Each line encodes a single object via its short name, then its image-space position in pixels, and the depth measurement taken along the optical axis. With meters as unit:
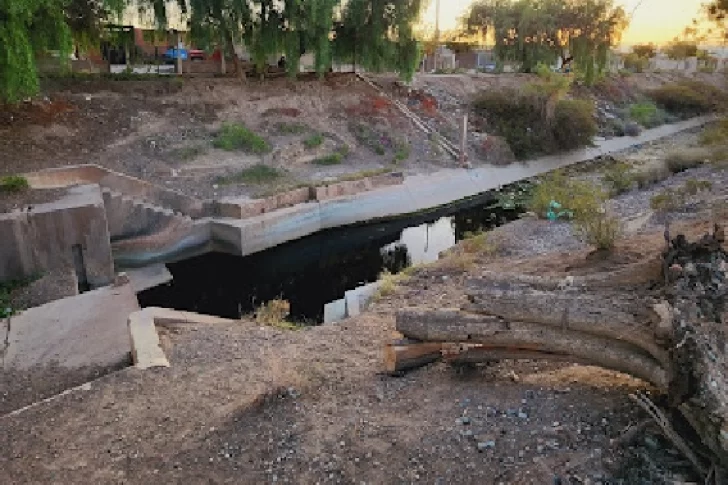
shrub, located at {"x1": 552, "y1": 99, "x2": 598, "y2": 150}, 28.58
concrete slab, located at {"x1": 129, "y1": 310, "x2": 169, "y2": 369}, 7.09
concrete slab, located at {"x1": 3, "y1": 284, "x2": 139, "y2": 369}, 7.90
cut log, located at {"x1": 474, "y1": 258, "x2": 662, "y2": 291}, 5.69
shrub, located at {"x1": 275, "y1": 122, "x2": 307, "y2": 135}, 22.05
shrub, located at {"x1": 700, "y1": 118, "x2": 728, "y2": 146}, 23.36
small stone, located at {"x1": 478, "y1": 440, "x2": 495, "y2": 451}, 4.80
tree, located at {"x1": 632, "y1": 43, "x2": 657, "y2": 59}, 58.17
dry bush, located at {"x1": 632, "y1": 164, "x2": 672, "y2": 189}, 19.94
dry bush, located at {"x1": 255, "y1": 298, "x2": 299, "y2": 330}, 10.12
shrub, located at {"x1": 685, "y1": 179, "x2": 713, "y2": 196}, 15.85
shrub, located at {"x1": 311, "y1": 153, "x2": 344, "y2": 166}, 21.30
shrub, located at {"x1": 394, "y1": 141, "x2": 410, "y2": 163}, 23.34
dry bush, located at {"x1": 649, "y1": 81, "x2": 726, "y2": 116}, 41.33
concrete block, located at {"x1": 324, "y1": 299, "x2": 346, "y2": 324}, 11.06
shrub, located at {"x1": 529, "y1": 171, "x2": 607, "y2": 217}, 14.11
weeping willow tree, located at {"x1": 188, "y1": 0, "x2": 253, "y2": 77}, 21.36
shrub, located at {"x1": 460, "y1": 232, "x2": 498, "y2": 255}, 13.29
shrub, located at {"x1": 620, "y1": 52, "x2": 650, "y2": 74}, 48.50
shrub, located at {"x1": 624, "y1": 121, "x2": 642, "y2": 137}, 34.25
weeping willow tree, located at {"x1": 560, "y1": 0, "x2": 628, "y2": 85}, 35.06
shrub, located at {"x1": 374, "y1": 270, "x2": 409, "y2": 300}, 11.20
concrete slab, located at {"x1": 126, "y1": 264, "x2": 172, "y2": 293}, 13.60
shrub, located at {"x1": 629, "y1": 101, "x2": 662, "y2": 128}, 36.66
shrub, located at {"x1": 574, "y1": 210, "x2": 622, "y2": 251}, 10.02
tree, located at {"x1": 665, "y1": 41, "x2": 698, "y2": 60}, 57.81
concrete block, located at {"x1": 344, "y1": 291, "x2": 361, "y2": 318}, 10.77
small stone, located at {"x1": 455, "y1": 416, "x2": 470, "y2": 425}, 5.22
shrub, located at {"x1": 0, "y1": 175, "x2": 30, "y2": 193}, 12.52
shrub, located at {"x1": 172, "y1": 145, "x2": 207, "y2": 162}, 18.62
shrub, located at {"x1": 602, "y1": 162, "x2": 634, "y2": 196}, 19.47
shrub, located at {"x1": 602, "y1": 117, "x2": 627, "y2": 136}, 33.81
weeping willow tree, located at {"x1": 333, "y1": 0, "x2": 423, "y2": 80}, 25.22
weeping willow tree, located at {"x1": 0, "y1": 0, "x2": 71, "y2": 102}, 12.89
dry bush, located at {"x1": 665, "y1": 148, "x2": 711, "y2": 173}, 22.12
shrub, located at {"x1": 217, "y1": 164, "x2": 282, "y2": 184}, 18.50
